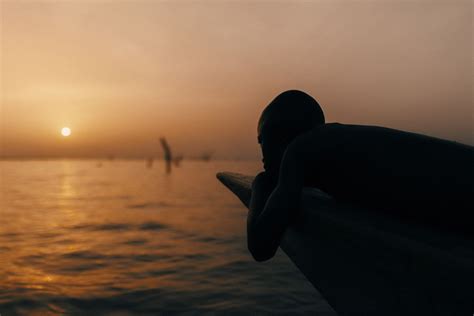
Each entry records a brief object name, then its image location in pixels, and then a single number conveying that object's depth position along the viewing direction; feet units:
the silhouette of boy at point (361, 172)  5.24
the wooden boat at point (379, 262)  4.17
